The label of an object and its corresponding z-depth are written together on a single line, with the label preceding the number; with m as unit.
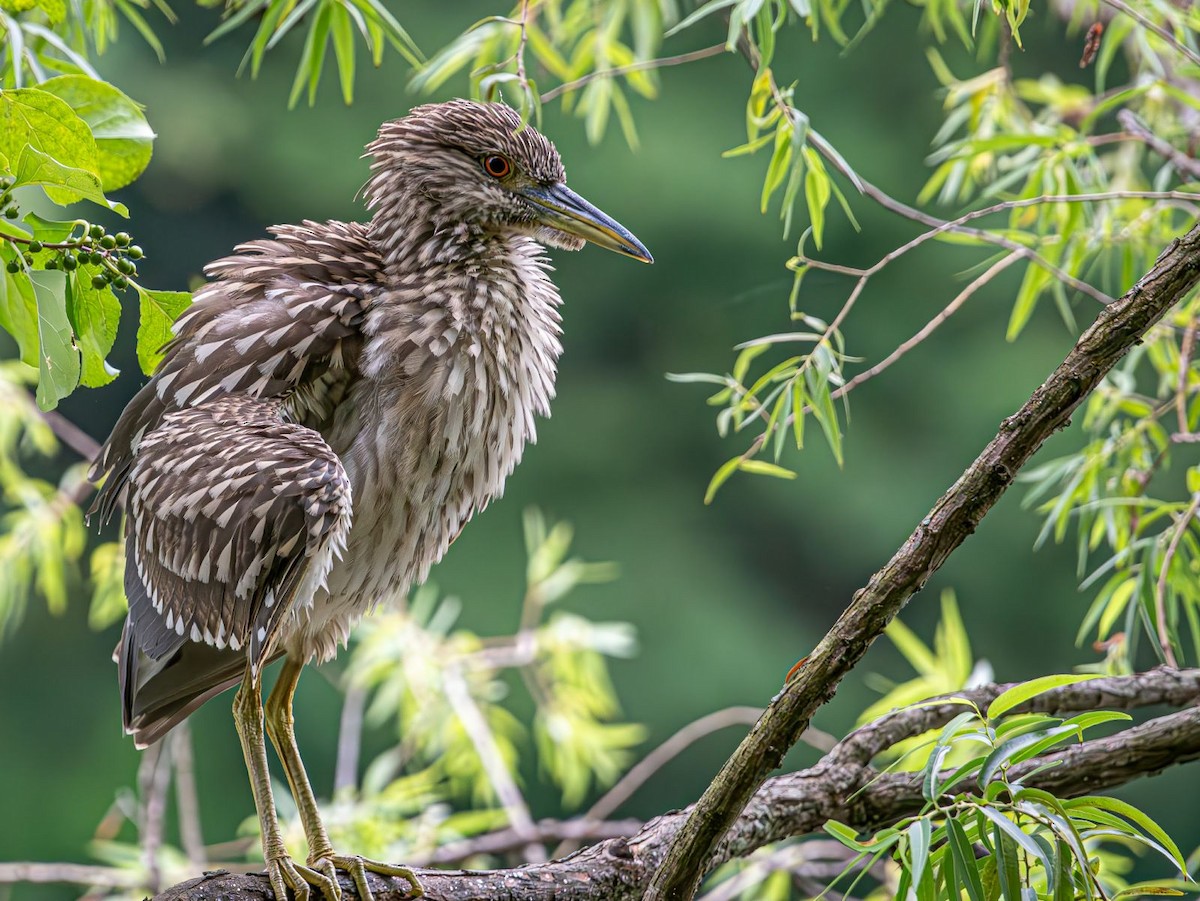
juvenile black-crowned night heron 9.11
